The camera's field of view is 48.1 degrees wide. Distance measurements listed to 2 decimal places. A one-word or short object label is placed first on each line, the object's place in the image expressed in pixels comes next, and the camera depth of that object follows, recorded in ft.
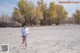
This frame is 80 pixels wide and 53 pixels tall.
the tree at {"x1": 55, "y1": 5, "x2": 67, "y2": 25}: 129.47
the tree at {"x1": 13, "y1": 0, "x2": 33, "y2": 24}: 103.17
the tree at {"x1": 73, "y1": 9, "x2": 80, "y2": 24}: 148.50
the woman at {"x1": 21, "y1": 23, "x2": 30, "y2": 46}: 20.85
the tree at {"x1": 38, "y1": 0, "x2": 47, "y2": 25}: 117.21
